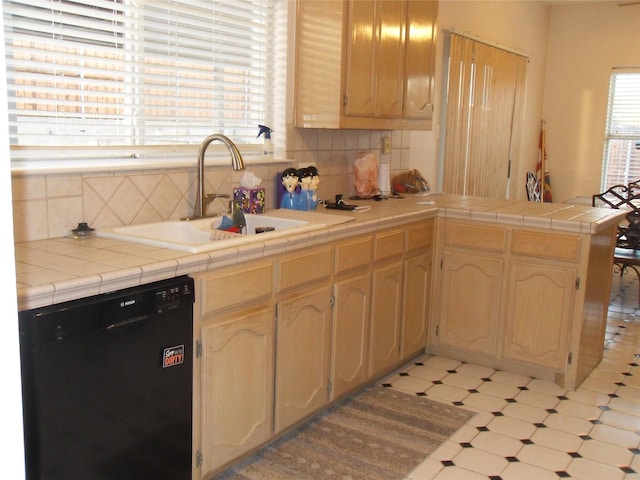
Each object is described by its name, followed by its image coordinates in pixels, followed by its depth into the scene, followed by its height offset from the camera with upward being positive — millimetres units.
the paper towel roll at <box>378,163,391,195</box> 4023 -237
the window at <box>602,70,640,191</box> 6871 +161
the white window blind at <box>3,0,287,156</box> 2291 +255
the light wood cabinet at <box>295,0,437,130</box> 3289 +406
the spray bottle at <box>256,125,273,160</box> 3303 -62
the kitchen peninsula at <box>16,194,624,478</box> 2141 -702
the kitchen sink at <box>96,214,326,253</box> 2221 -382
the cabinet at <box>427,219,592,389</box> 3289 -829
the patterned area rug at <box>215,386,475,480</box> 2486 -1279
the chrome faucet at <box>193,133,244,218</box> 2594 -151
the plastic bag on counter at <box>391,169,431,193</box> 4219 -283
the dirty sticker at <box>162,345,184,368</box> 2006 -702
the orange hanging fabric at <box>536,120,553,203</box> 7121 -289
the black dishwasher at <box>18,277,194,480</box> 1658 -720
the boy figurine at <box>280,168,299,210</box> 3225 -260
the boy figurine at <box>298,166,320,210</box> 3244 -249
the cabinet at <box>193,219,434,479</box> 2217 -804
